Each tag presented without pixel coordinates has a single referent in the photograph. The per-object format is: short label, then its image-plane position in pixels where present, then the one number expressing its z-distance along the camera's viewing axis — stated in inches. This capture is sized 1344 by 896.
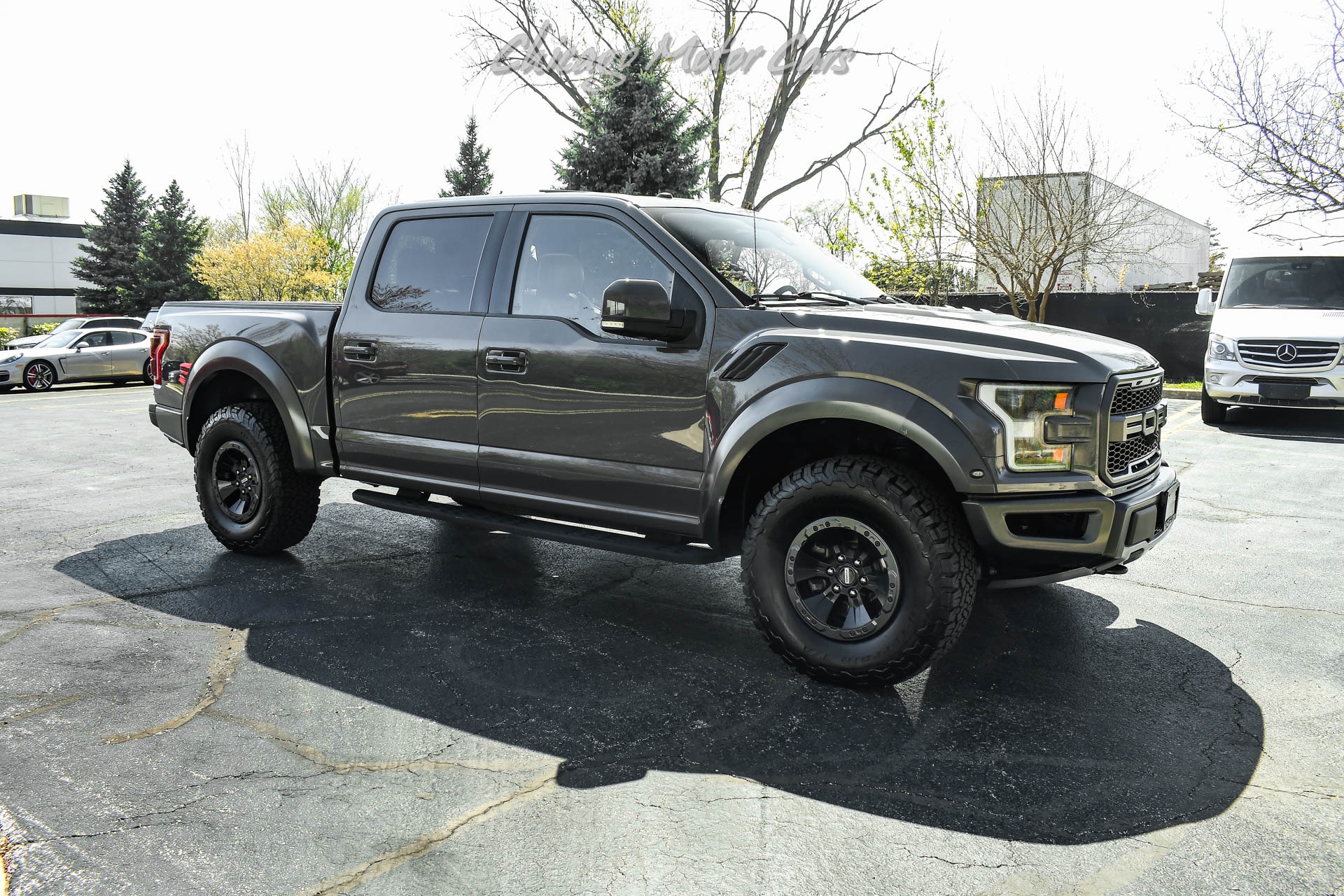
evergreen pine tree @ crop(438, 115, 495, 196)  1859.0
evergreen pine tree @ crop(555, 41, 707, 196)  909.8
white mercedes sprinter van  472.1
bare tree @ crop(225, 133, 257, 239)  2142.0
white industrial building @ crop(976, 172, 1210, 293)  780.0
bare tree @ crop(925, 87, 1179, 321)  779.4
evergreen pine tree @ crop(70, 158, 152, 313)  1887.3
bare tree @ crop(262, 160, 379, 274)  2087.8
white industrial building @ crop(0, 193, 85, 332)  2272.4
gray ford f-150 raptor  145.3
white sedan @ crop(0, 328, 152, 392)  839.1
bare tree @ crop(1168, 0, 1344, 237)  733.3
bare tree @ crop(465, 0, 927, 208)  1169.4
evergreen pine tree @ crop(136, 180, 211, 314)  1825.8
